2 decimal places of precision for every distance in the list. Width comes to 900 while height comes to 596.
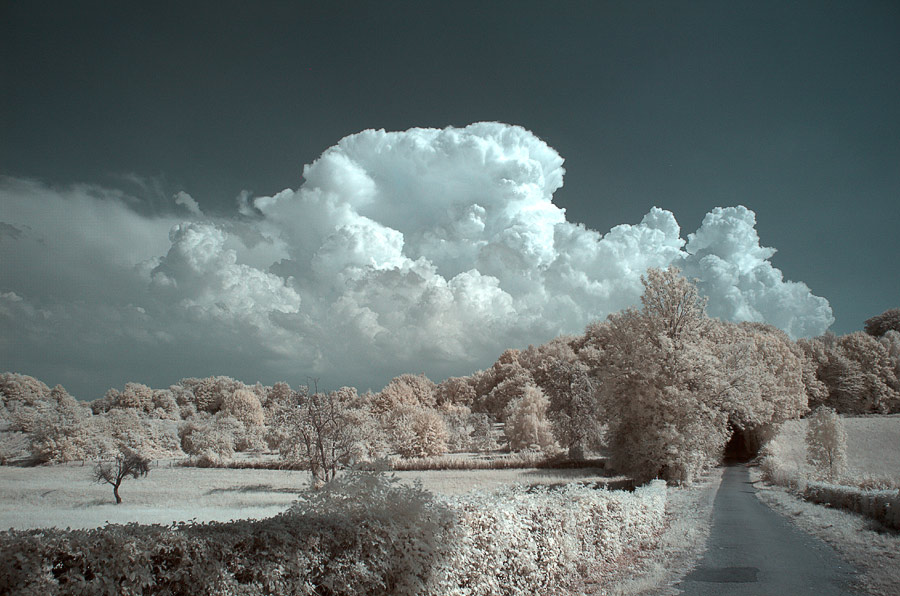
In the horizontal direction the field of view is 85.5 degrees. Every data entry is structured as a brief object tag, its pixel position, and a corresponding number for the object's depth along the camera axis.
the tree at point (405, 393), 76.19
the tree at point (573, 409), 43.34
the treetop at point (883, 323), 89.62
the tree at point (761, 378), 25.50
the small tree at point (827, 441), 30.84
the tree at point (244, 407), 78.44
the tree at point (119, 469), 29.82
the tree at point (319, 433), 34.16
